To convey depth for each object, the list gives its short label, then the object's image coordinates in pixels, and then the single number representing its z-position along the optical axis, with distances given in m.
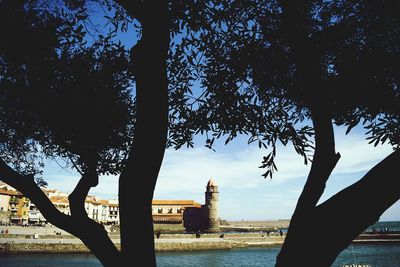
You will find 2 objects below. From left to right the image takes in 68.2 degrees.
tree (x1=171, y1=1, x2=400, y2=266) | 2.57
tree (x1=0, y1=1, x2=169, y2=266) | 3.24
